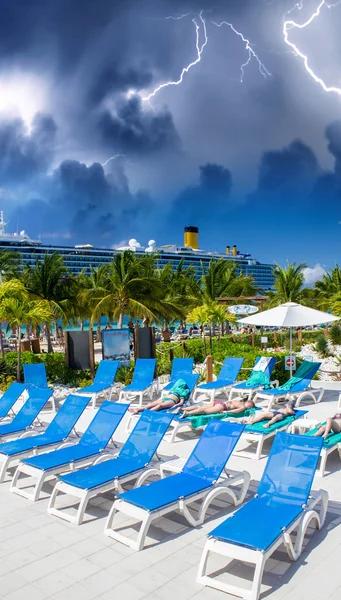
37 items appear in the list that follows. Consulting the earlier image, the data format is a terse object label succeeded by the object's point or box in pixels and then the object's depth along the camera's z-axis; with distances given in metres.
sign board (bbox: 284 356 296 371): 10.26
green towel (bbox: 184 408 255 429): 7.29
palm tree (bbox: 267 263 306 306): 29.27
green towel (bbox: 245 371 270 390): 9.75
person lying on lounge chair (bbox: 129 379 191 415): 7.99
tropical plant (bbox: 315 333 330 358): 17.30
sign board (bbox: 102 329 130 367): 12.32
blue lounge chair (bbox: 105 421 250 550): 4.15
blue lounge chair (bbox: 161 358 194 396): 9.88
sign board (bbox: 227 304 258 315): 16.78
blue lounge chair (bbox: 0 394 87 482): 5.88
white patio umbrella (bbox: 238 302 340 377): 9.52
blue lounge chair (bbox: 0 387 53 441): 6.98
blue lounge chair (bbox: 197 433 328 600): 3.42
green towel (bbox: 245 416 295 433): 6.46
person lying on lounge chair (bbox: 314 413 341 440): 5.88
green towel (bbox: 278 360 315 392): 9.50
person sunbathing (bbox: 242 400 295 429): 6.75
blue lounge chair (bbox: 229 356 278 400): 9.62
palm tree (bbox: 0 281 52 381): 12.22
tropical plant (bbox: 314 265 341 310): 34.91
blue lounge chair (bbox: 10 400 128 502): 5.29
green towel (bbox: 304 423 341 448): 5.73
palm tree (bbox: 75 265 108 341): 20.22
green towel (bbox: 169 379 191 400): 8.24
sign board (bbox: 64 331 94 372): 12.07
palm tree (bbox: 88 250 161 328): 19.61
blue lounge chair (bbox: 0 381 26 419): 8.05
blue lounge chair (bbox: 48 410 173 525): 4.70
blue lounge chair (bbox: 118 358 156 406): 9.84
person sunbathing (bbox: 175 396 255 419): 7.50
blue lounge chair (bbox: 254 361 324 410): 8.93
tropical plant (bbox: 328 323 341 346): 18.98
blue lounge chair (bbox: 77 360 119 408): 9.91
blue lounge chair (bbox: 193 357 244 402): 9.70
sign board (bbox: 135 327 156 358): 12.70
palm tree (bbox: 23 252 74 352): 22.28
